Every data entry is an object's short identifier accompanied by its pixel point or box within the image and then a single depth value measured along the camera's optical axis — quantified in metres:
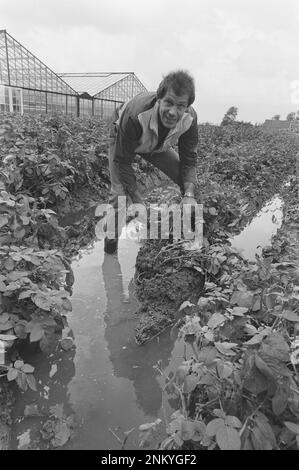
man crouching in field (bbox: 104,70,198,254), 2.36
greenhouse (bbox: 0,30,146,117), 16.77
